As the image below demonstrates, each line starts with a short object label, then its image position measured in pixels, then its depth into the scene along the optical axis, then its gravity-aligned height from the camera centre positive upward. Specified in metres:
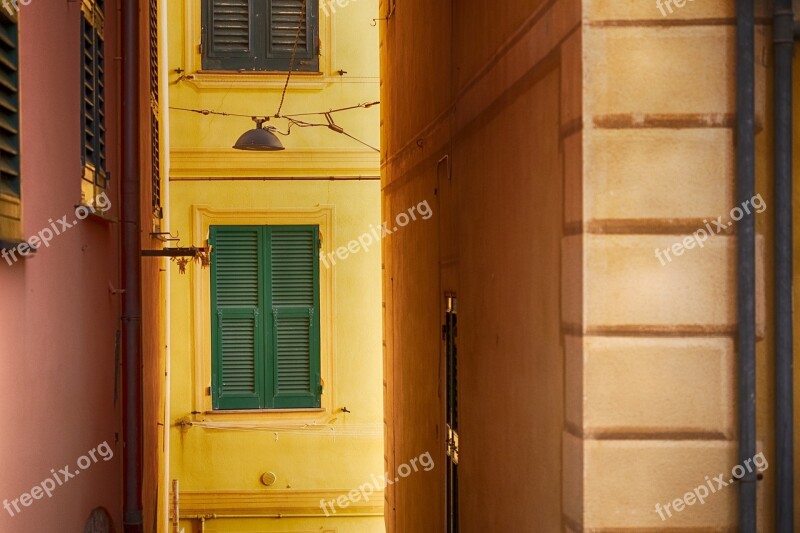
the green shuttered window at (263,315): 12.38 -0.76
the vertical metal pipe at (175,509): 11.80 -2.93
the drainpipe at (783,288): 3.84 -0.15
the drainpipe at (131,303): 6.78 -0.33
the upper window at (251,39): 12.49 +2.55
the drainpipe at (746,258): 3.76 -0.03
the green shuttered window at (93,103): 5.73 +0.86
